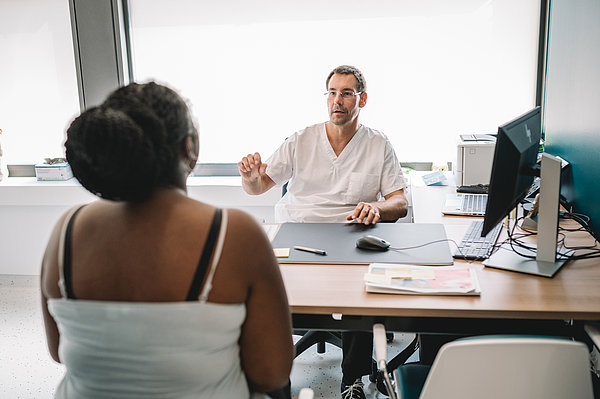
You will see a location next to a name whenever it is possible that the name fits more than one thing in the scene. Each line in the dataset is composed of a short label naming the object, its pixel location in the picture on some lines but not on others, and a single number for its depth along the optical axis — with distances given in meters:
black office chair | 2.41
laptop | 2.34
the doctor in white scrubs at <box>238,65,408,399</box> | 2.55
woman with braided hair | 0.97
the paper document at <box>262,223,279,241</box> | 2.05
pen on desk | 1.82
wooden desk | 1.41
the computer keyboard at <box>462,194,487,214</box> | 2.37
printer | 2.80
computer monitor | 1.50
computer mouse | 1.84
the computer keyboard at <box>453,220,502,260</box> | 1.79
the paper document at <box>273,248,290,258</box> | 1.82
